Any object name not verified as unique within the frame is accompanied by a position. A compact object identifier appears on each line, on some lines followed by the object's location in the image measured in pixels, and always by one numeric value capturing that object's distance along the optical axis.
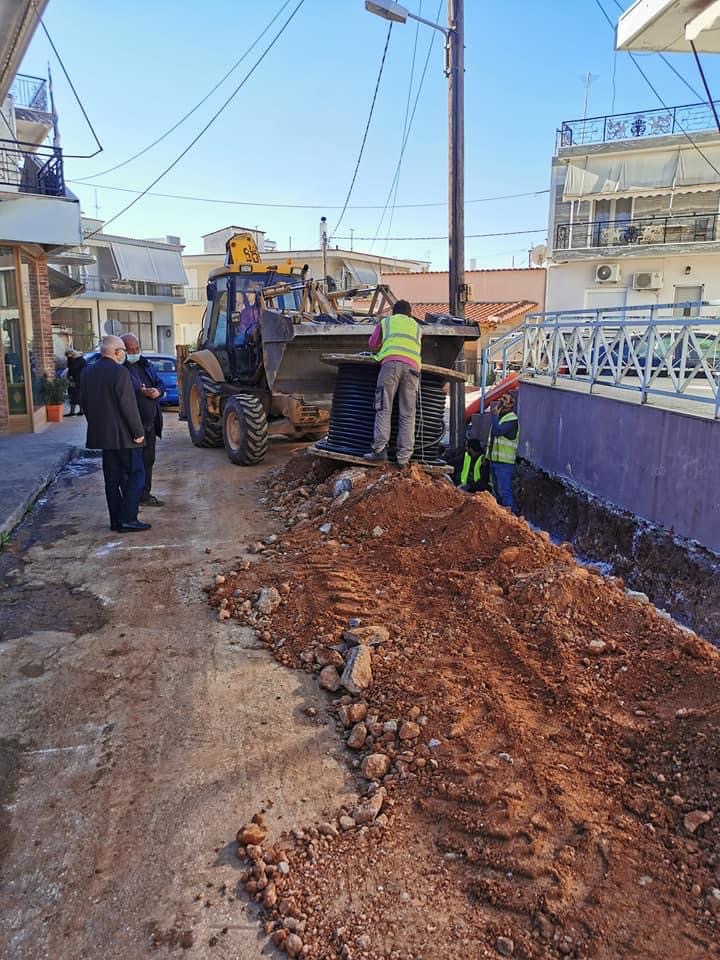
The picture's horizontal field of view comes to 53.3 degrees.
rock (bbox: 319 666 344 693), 3.76
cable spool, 7.72
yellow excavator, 8.45
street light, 10.34
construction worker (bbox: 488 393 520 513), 8.92
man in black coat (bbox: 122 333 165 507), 7.17
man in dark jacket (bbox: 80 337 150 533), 6.40
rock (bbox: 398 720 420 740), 3.21
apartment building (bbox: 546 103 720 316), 24.25
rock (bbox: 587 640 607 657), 3.80
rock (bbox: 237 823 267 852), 2.64
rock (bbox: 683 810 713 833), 2.57
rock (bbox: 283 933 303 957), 2.20
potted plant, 14.31
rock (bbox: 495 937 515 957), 2.16
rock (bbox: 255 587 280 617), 4.70
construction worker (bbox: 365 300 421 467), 7.18
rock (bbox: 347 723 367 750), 3.27
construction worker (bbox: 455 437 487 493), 9.48
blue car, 18.53
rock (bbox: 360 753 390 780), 3.04
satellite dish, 36.02
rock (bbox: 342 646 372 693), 3.66
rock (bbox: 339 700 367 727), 3.43
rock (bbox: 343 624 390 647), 4.07
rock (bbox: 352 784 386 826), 2.77
